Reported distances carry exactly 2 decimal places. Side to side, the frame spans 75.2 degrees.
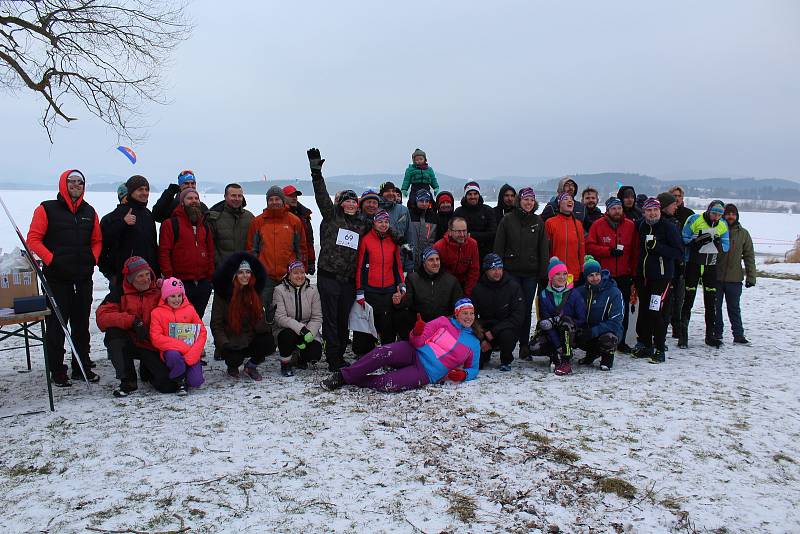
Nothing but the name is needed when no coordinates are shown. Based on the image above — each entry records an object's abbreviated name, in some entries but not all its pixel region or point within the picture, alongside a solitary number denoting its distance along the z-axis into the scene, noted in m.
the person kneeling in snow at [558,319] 5.61
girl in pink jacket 4.73
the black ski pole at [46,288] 4.37
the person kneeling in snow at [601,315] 5.64
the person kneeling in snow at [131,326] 4.74
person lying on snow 4.88
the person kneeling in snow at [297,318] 5.35
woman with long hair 5.22
